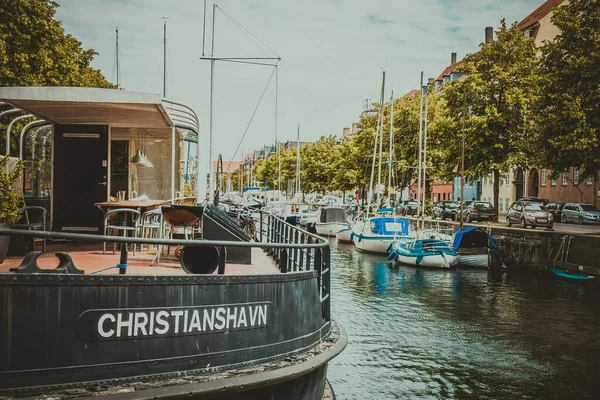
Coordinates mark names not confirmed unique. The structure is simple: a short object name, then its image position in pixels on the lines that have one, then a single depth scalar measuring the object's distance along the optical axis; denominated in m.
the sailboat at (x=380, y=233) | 36.84
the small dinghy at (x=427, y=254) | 30.78
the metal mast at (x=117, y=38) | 42.24
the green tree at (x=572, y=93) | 29.09
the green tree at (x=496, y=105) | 42.94
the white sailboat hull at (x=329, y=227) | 48.78
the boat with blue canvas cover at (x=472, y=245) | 31.94
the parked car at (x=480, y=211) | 45.50
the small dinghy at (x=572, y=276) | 25.22
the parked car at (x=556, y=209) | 45.53
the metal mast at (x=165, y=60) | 34.34
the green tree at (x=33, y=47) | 27.27
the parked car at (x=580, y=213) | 41.16
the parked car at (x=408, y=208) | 58.58
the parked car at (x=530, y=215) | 36.47
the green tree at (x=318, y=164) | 89.06
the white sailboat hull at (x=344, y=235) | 46.06
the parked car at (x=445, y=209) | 51.03
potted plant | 7.32
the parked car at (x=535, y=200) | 43.47
